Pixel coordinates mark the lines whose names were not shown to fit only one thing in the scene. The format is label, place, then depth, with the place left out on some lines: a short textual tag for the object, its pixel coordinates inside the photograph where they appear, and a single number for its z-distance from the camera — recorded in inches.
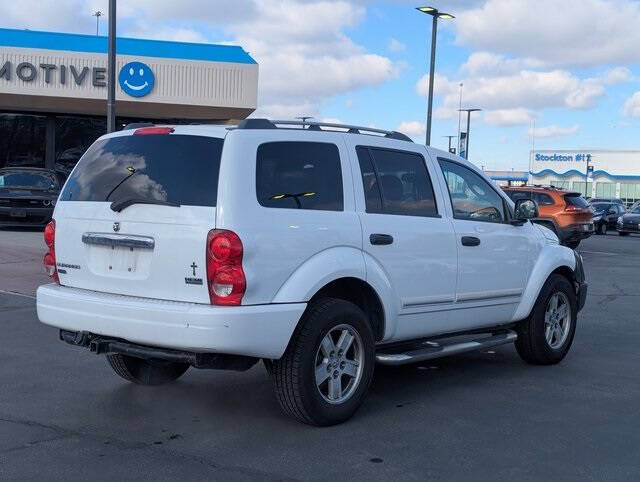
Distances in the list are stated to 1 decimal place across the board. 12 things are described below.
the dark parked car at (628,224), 1341.0
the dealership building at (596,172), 3191.4
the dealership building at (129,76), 1058.1
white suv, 205.2
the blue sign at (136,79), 1076.5
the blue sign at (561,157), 3243.1
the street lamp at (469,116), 1712.6
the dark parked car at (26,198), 812.6
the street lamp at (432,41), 846.5
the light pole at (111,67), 541.3
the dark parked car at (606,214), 1432.1
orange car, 879.1
